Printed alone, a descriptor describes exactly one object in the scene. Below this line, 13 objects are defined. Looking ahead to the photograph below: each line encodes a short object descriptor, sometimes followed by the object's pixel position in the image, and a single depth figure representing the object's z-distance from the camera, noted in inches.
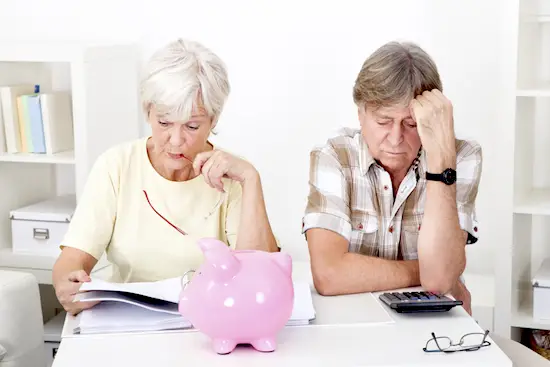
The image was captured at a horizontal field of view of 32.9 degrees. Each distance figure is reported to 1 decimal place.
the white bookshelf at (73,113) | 126.3
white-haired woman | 89.4
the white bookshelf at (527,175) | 115.5
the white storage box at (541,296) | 116.8
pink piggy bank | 65.9
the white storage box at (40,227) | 132.1
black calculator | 75.6
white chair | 102.6
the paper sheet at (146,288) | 72.6
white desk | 65.5
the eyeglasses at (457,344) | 67.4
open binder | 71.8
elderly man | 84.3
